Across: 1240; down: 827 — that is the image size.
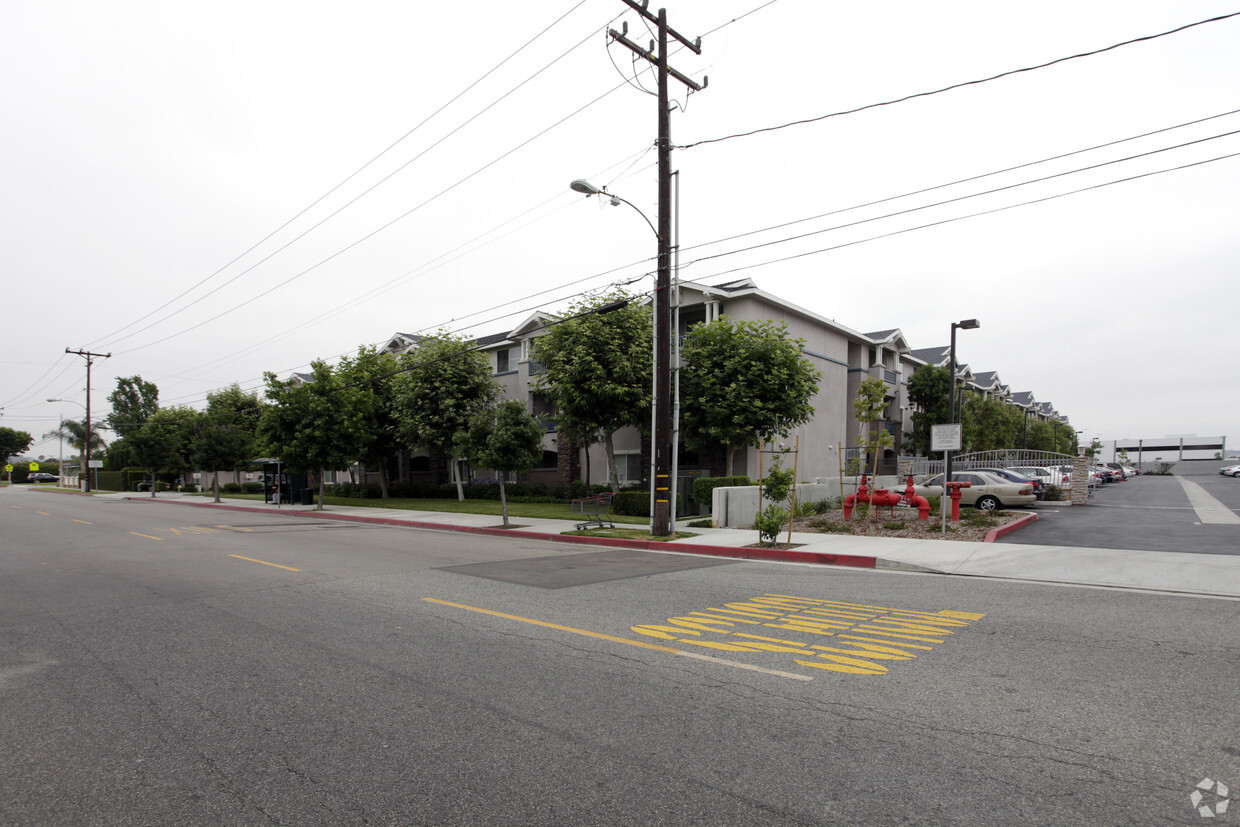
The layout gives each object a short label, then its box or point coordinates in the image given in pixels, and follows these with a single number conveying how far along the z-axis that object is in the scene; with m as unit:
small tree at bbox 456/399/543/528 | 20.34
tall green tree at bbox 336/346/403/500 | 36.12
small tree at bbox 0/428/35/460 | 115.50
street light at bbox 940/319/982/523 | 22.04
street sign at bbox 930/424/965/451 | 14.87
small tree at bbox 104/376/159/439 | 81.00
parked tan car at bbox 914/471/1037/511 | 22.14
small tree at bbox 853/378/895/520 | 17.05
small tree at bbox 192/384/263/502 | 40.06
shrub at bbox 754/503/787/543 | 13.91
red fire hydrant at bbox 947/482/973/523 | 17.20
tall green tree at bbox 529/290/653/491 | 26.12
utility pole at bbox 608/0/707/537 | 15.84
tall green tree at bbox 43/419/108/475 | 76.75
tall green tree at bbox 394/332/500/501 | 32.44
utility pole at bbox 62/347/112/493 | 53.97
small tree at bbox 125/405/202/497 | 46.81
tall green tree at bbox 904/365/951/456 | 40.69
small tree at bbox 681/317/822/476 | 24.22
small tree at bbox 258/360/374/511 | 29.66
